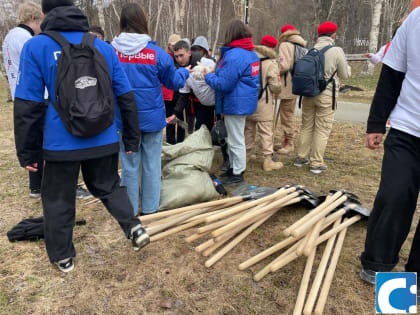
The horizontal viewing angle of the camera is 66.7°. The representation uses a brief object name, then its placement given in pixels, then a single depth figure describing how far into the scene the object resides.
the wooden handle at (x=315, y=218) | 2.29
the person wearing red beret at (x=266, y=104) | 4.43
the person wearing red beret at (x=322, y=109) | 4.47
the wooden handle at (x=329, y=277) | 2.07
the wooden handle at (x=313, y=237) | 2.19
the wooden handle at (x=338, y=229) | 2.69
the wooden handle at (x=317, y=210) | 2.28
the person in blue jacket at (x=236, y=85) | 3.85
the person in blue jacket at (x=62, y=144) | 2.16
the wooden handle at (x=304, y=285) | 2.10
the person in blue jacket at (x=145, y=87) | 2.91
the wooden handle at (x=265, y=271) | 2.45
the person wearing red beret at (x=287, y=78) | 5.32
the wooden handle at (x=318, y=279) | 2.05
